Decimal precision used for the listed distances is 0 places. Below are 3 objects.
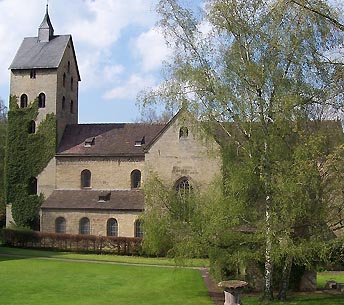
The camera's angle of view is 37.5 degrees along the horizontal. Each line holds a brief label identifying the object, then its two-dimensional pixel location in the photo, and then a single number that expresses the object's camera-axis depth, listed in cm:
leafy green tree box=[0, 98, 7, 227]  5266
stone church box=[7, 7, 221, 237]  4200
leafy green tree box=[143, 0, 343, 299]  1873
